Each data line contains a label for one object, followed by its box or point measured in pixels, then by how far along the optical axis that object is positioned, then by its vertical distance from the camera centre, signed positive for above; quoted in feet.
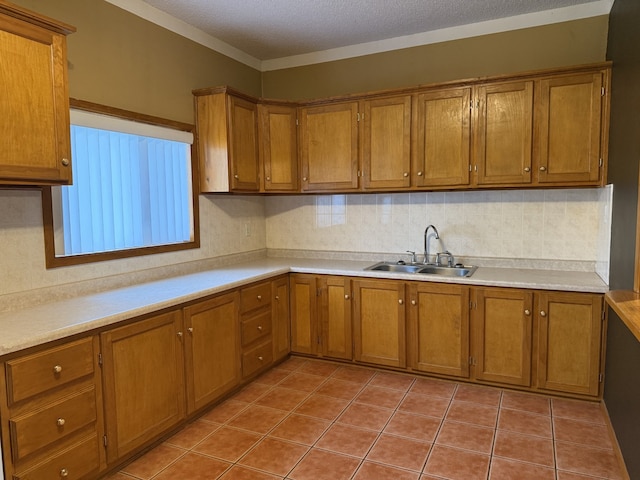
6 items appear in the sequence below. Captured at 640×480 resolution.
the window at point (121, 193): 8.54 +0.40
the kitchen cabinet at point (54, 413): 5.84 -2.87
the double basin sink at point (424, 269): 11.70 -1.63
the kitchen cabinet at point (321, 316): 11.93 -2.93
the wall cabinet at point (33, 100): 6.35 +1.70
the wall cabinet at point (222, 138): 11.22 +1.87
